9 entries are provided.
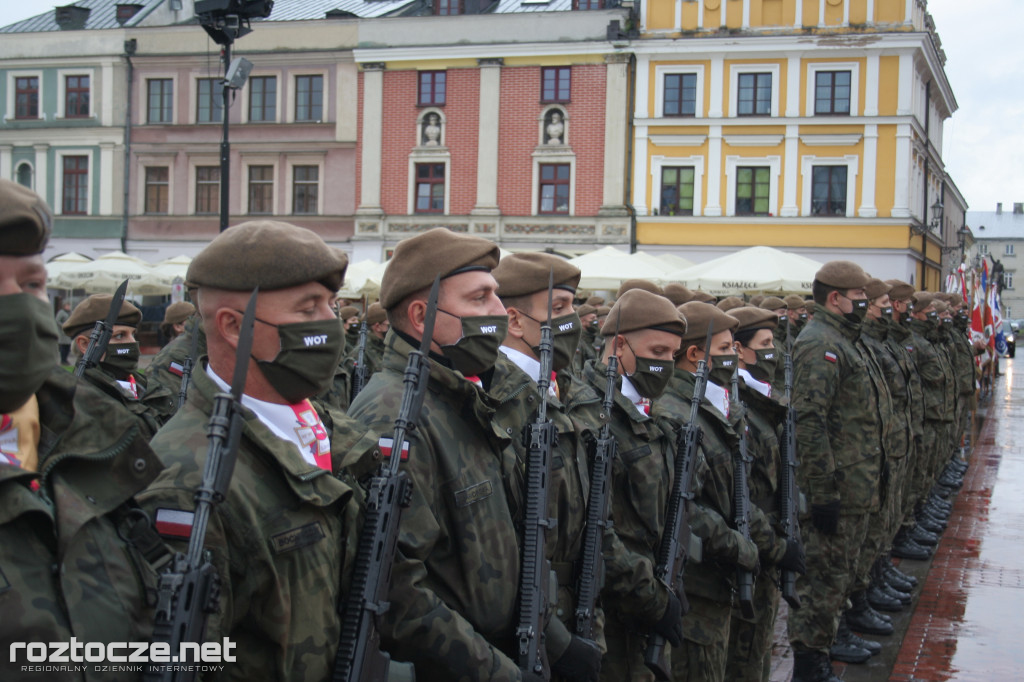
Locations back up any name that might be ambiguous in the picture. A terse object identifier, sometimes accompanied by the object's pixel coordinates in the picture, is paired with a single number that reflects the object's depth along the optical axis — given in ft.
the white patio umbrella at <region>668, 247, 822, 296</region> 54.75
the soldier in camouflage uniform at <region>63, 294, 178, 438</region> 20.45
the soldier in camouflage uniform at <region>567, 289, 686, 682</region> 12.99
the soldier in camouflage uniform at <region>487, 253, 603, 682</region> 10.96
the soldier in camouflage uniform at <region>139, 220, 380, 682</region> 7.06
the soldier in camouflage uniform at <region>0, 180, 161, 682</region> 5.58
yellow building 98.48
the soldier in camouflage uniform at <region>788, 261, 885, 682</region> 20.57
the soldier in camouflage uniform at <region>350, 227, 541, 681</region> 8.73
